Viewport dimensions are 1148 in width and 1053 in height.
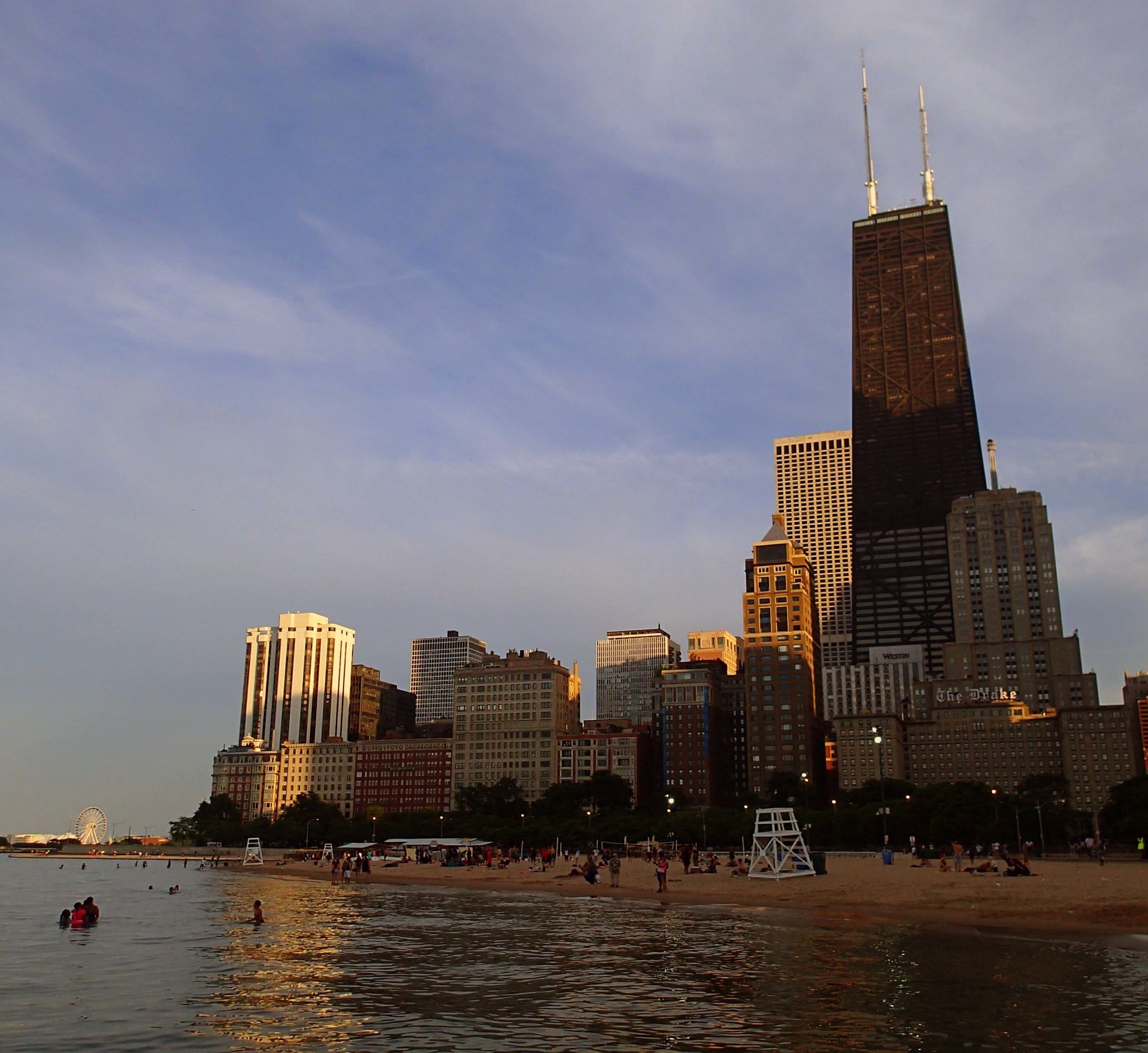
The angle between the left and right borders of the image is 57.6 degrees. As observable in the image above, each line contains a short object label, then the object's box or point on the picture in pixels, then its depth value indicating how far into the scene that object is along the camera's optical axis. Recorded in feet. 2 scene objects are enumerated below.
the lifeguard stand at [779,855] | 239.91
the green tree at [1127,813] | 411.34
